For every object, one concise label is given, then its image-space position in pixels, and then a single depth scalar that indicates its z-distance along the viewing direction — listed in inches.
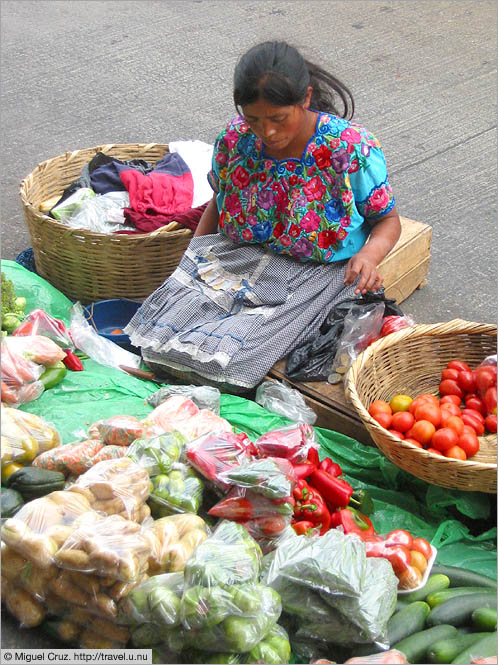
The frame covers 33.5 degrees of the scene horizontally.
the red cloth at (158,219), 151.1
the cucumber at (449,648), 82.0
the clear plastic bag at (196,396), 120.1
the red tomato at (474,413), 116.9
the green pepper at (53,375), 123.6
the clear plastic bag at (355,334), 126.9
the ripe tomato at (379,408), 114.7
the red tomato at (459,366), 123.9
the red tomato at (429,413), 112.1
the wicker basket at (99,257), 146.1
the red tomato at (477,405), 119.7
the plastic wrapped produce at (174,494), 91.8
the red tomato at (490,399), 117.9
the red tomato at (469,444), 109.2
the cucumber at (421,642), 82.4
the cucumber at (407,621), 85.0
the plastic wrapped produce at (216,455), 95.3
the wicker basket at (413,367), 106.2
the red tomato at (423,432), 109.7
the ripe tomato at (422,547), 94.9
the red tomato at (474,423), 115.3
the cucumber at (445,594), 89.7
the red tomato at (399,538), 94.0
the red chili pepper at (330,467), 108.5
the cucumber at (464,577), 94.2
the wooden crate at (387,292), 122.6
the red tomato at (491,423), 117.3
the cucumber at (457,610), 86.7
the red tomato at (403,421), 112.2
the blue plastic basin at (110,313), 149.8
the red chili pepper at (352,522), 99.7
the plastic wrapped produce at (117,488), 86.3
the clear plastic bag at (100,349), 137.0
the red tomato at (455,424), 111.0
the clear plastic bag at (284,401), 124.1
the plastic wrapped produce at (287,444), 102.6
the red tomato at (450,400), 119.0
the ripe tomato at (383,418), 113.0
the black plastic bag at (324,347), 127.9
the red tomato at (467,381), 122.6
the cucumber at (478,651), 80.7
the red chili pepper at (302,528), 97.3
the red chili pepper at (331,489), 104.0
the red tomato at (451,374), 123.3
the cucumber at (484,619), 85.5
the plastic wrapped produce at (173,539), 83.7
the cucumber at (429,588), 90.8
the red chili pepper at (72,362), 130.9
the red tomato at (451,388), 122.6
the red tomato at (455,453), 107.3
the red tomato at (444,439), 108.1
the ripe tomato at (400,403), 117.1
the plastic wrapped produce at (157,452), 93.7
